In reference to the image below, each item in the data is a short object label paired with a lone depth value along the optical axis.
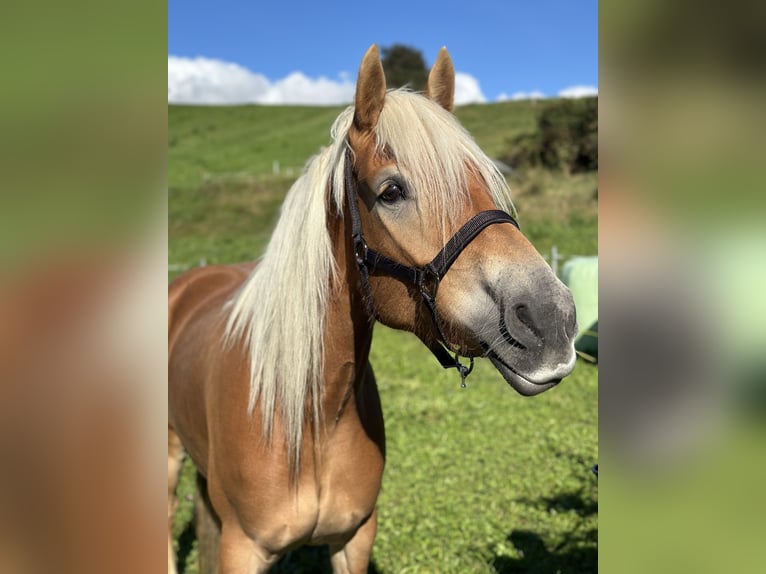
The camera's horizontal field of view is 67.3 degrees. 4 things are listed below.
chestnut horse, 1.46
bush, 20.81
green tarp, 7.59
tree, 44.61
